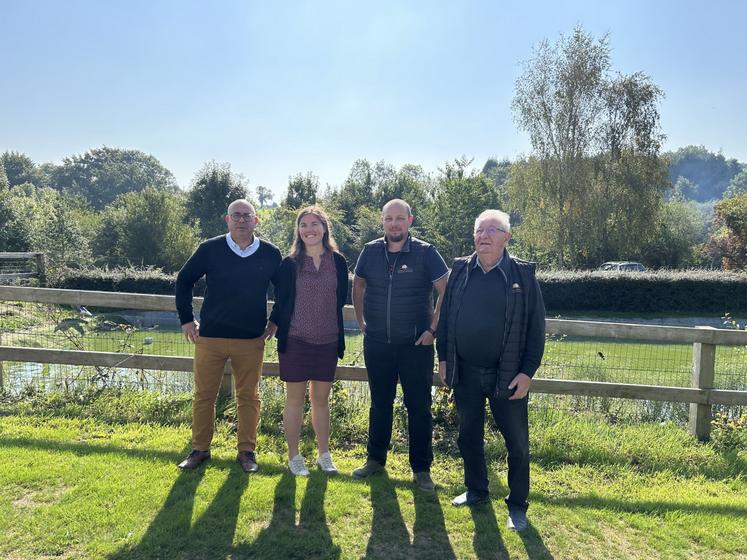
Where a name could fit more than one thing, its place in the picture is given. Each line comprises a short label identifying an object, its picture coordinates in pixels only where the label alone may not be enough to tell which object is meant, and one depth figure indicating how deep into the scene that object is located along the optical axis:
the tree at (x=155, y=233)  27.33
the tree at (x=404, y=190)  40.93
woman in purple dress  3.58
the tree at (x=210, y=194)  32.25
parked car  25.23
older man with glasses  3.04
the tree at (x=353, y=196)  39.06
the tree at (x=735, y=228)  26.70
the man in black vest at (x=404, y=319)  3.47
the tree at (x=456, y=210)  28.28
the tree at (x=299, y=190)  38.97
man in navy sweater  3.63
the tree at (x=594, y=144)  26.81
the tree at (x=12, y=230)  22.72
